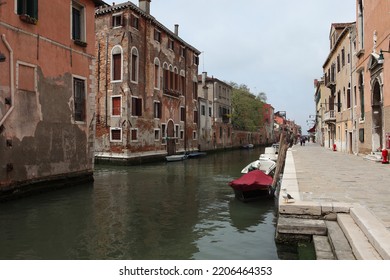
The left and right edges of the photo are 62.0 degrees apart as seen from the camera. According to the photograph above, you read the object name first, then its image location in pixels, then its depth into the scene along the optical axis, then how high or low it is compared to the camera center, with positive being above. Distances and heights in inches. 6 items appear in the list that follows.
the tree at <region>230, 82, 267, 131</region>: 1881.2 +192.7
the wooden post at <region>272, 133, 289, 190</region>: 422.3 -29.4
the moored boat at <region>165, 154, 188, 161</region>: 1004.7 -50.7
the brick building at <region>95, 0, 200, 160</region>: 894.4 +173.8
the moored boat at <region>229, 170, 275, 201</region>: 394.0 -56.4
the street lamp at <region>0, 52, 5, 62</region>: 338.4 +89.8
